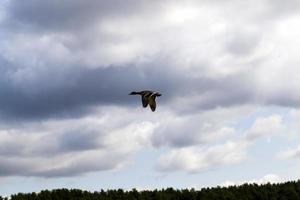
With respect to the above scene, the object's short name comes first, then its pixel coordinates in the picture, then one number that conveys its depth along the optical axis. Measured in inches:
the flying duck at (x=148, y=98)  1420.9
